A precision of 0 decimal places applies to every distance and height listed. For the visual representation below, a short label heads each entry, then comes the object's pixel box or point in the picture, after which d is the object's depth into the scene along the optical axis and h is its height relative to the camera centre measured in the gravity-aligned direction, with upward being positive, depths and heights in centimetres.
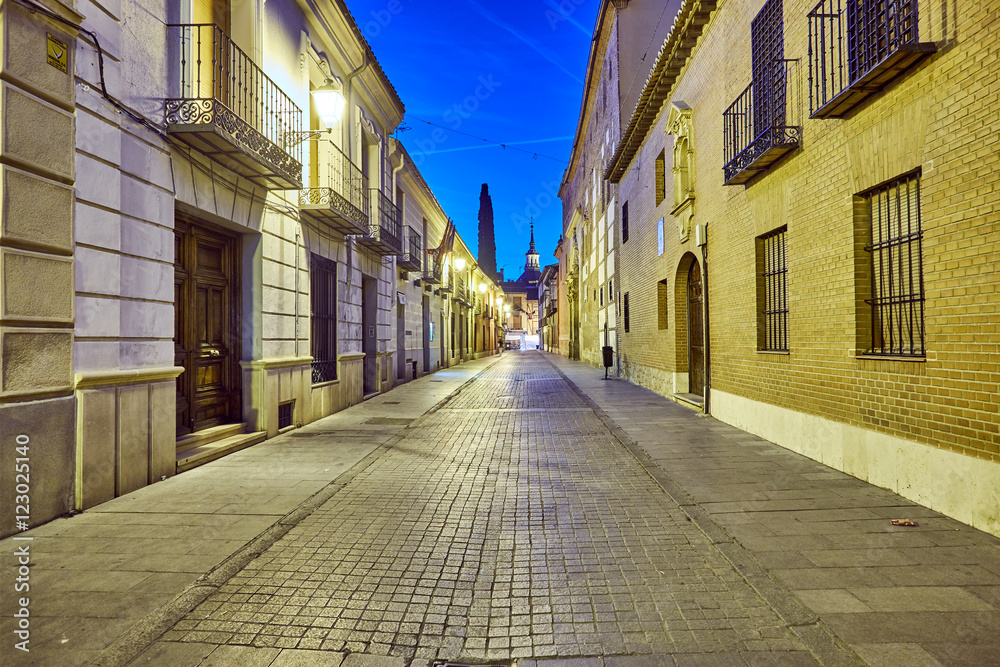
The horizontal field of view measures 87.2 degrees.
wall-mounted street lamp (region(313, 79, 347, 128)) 858 +395
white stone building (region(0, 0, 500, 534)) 407 +124
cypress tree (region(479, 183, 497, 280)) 7475 +1482
